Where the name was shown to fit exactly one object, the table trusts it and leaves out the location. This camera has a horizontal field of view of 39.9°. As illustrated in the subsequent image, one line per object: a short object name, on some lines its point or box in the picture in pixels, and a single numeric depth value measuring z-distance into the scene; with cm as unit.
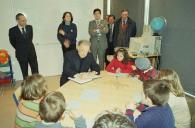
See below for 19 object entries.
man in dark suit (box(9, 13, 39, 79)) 493
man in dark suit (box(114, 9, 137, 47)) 573
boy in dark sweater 202
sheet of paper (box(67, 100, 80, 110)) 266
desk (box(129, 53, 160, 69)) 550
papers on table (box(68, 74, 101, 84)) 337
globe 540
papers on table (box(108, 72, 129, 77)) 373
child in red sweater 393
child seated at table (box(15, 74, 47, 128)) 232
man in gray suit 562
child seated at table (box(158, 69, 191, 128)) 254
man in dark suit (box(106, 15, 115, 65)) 596
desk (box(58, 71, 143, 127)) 260
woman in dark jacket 561
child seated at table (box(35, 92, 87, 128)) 188
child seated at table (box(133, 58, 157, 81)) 357
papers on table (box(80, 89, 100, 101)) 289
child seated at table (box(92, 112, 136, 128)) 123
